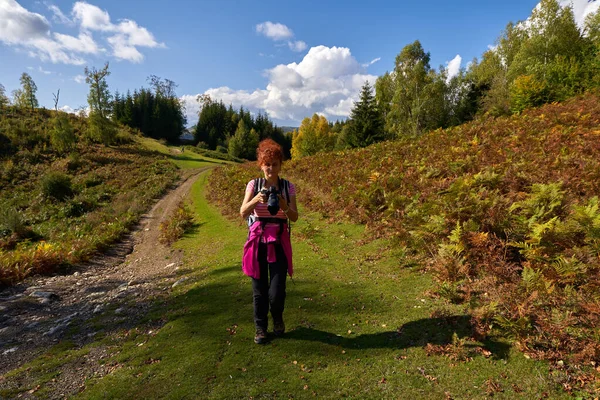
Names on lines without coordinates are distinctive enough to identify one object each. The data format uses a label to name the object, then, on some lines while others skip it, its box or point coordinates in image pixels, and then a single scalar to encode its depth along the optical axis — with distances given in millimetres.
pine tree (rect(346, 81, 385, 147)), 34906
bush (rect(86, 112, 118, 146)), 54312
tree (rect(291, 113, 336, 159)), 53919
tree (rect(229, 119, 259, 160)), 74062
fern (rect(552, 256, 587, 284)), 4344
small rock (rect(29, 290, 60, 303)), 9294
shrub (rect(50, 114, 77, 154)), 46344
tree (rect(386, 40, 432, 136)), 39250
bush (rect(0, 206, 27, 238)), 19891
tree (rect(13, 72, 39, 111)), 77812
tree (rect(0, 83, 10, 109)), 60725
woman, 4340
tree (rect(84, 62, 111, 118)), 68375
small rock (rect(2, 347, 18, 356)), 5930
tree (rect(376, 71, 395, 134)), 46500
